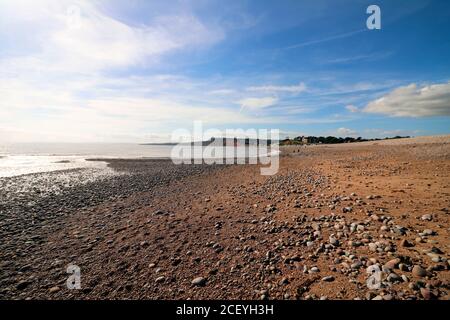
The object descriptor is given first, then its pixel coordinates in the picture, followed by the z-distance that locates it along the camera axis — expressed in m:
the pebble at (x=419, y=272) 4.43
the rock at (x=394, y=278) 4.36
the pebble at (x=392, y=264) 4.74
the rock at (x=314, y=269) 5.12
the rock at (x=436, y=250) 5.13
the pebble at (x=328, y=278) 4.75
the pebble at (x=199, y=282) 5.12
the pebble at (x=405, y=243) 5.56
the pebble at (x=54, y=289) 5.24
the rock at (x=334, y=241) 6.08
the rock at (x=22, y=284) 5.45
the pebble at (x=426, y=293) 3.90
